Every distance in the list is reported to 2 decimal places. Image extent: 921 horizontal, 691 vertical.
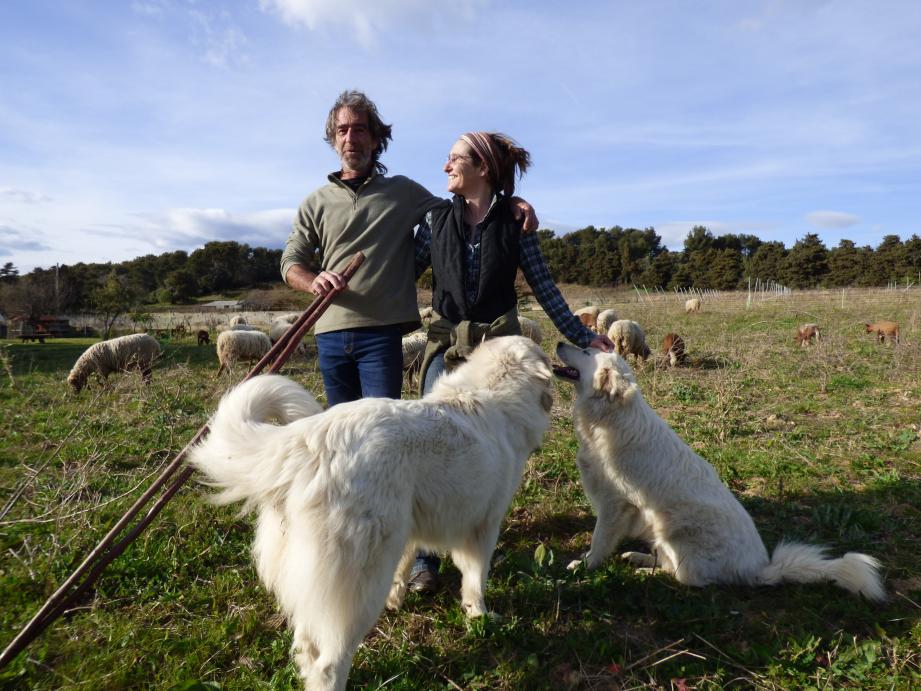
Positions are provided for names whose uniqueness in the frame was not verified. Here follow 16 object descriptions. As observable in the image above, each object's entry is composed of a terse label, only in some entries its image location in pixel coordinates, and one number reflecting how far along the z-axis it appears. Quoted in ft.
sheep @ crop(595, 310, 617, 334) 47.88
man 10.39
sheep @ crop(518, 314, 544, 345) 39.79
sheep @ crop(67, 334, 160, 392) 34.35
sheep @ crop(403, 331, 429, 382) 32.12
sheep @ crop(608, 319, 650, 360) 38.58
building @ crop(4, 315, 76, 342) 72.12
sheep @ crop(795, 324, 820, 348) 40.18
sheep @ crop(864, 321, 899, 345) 39.41
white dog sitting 10.19
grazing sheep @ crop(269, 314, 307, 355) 47.03
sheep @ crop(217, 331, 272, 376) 40.29
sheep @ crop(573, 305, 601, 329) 51.80
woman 9.81
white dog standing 6.76
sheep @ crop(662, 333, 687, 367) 34.55
